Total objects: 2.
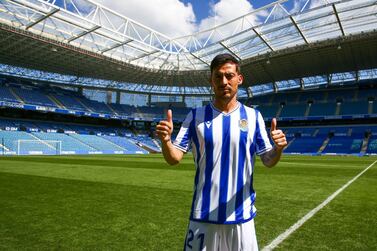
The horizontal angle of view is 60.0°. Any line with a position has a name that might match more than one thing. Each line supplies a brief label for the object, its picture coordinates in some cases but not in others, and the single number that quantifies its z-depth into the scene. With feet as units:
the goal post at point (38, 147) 137.69
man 7.83
